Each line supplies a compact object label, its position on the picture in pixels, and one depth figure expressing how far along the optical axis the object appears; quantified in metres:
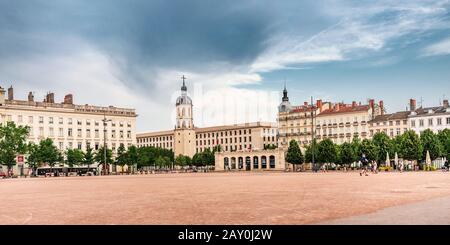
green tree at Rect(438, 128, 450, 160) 93.00
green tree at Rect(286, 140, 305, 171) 105.56
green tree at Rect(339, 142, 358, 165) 96.31
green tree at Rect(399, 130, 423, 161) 88.44
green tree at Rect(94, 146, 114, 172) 116.50
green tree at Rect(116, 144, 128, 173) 120.12
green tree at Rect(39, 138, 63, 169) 103.50
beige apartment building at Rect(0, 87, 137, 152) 118.00
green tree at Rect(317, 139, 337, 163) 100.00
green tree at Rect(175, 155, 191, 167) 160.88
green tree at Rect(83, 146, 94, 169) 113.69
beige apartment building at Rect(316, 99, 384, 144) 132.38
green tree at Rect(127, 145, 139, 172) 120.25
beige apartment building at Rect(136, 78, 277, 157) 183.62
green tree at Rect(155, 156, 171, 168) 144.50
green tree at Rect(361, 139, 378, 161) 91.75
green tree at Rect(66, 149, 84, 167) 112.38
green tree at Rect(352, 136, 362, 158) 97.22
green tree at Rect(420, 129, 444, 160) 90.56
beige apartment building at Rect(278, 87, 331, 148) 146.12
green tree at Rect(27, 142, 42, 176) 100.94
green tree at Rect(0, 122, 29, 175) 92.62
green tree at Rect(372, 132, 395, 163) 95.44
